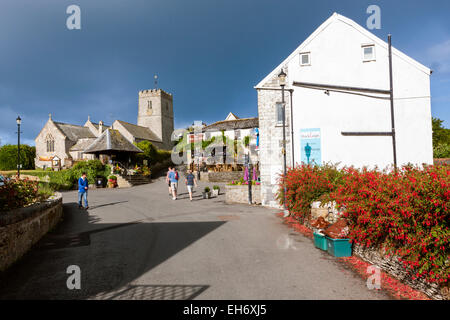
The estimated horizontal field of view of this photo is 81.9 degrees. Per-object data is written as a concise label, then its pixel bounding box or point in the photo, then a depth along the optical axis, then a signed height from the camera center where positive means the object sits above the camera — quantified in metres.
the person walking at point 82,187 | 13.06 -1.00
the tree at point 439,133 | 48.78 +4.98
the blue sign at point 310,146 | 14.21 +0.89
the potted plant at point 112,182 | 26.25 -1.56
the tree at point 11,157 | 54.41 +2.52
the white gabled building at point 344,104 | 13.69 +3.09
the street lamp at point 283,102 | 11.19 +3.06
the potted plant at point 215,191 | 18.53 -1.92
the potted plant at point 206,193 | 17.02 -1.93
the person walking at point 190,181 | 16.14 -1.02
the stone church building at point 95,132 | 54.12 +7.98
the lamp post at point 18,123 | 22.73 +4.01
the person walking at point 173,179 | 16.05 -0.86
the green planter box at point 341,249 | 6.20 -2.10
